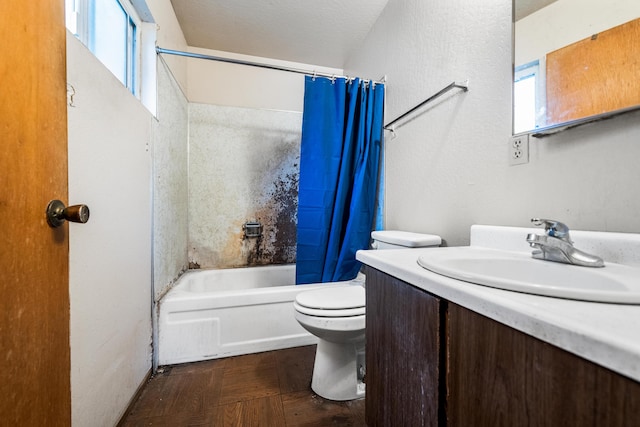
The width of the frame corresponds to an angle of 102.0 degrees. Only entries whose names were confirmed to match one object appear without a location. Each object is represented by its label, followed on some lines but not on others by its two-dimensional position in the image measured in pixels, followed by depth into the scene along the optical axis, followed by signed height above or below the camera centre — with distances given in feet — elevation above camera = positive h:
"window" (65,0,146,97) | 3.06 +2.47
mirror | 2.24 +1.49
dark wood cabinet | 1.03 -0.88
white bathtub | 4.80 -2.20
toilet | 3.76 -1.76
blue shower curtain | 5.96 +0.90
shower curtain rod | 4.81 +3.12
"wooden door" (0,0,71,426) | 1.53 -0.06
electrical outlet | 3.05 +0.76
